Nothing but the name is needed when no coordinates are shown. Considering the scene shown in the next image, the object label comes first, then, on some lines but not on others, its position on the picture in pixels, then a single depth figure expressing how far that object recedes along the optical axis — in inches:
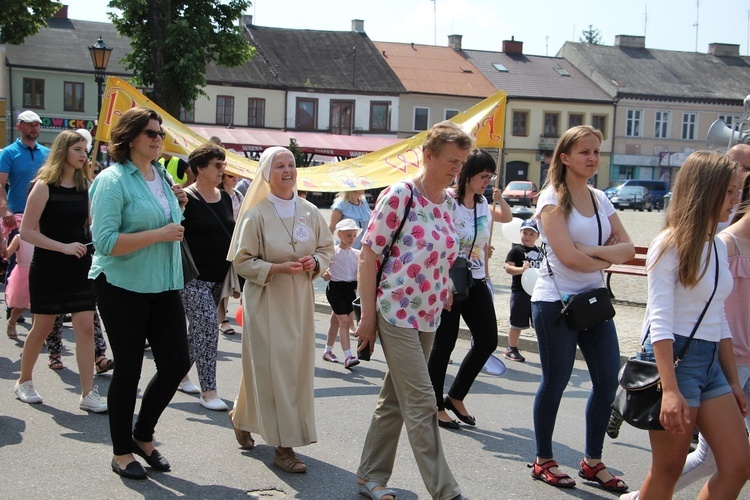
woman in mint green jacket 186.5
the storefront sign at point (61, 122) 2010.3
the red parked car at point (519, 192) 1889.8
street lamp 775.7
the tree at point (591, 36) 3919.8
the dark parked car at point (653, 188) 2068.2
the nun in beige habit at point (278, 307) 198.5
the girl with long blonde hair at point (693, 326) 140.7
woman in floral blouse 171.9
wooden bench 501.7
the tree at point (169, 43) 737.0
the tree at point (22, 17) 1165.1
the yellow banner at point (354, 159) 358.6
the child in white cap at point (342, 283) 334.0
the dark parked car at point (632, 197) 2012.8
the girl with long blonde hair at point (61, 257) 247.6
